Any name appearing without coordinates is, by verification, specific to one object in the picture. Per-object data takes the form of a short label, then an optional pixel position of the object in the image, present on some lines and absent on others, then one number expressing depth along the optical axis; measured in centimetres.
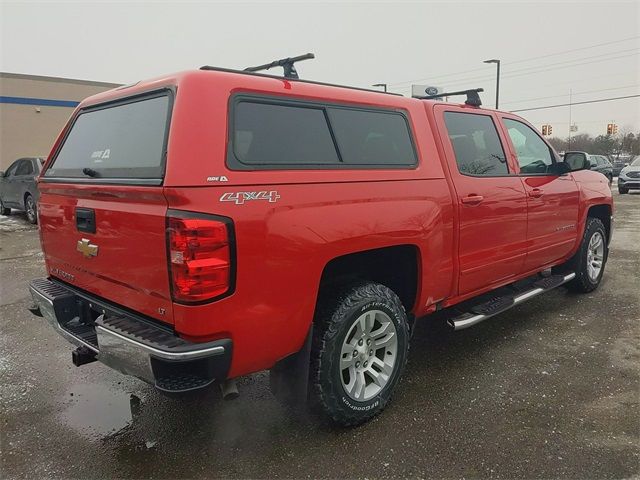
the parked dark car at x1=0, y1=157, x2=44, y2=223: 1201
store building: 2492
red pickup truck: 231
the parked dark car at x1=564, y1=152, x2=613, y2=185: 2346
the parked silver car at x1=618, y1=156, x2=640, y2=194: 1953
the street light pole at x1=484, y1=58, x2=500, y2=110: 2658
